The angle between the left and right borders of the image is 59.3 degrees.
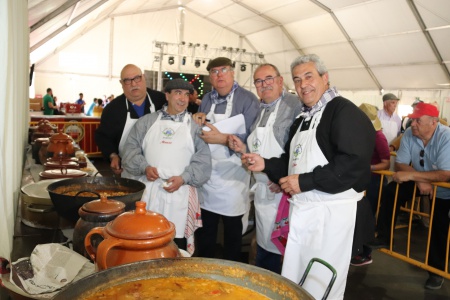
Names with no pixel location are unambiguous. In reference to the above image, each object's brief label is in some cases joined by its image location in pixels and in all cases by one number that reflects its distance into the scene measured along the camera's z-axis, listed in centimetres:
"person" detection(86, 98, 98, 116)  1660
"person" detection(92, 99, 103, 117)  1188
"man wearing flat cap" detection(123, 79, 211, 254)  301
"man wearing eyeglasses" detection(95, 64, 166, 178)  344
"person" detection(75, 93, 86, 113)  1728
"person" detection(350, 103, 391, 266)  416
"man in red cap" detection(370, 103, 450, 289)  358
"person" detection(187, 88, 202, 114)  460
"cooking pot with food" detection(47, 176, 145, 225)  172
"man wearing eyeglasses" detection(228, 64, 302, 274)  287
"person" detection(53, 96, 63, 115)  1355
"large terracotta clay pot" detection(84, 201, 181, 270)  112
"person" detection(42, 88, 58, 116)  1296
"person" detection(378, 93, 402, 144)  691
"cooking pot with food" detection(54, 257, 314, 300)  102
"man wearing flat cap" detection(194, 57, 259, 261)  328
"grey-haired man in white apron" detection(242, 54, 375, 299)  216
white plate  220
